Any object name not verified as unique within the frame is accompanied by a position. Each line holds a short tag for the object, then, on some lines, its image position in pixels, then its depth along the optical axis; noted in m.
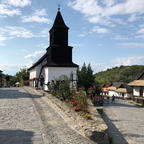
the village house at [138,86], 38.71
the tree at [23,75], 63.59
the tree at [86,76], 37.52
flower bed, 10.39
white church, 30.58
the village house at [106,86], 81.59
